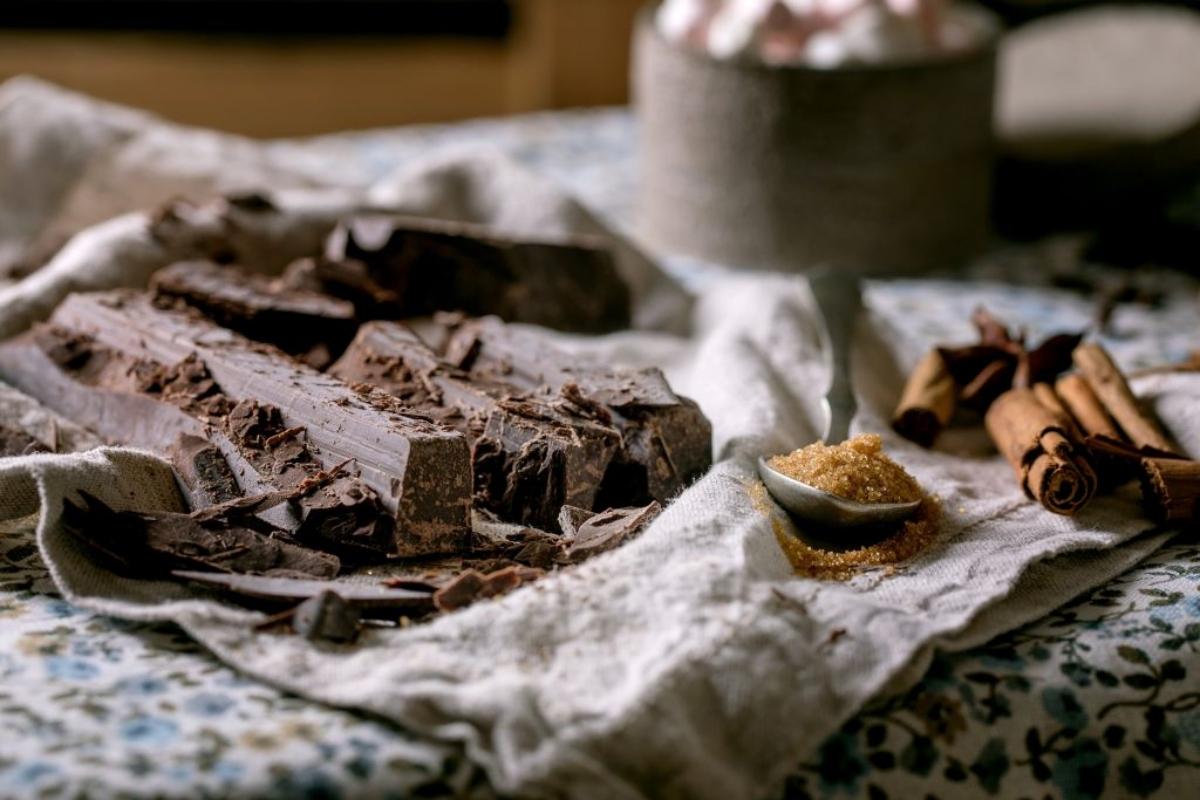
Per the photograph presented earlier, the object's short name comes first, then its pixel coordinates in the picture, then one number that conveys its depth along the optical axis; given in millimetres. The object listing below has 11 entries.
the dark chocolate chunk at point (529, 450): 577
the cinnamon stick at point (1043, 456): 584
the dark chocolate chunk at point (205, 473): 576
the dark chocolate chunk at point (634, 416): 586
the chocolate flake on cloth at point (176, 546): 556
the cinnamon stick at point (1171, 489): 581
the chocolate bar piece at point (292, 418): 563
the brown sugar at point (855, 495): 564
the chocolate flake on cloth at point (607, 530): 562
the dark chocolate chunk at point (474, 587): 548
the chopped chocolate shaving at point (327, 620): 539
